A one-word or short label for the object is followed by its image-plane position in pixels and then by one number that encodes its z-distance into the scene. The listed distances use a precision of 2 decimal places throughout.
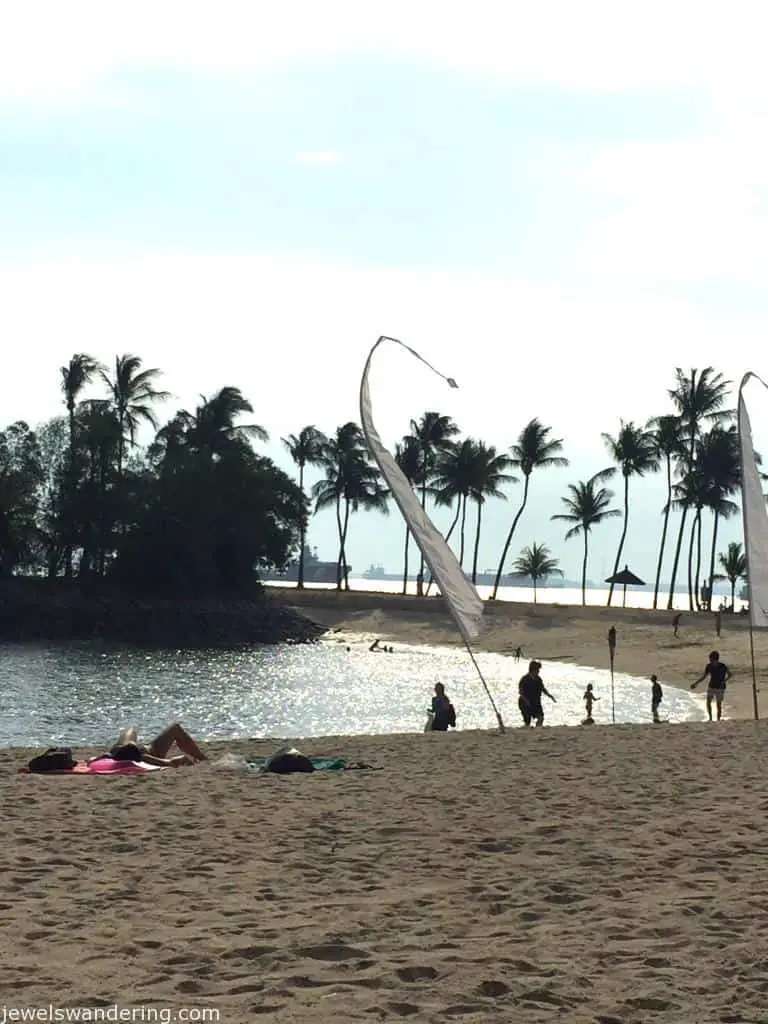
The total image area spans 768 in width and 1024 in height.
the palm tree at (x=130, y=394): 75.81
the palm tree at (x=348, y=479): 96.94
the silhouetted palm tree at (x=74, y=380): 77.00
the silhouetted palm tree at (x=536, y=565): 100.62
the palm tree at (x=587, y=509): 89.38
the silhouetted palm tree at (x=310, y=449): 98.75
